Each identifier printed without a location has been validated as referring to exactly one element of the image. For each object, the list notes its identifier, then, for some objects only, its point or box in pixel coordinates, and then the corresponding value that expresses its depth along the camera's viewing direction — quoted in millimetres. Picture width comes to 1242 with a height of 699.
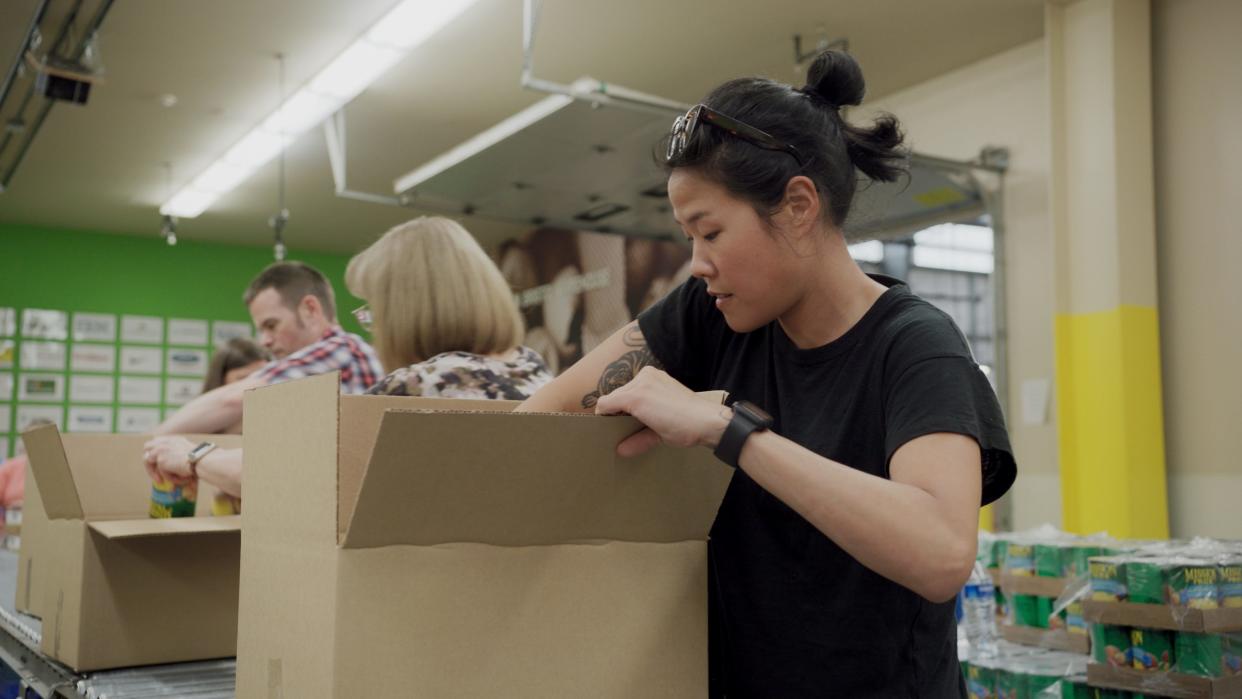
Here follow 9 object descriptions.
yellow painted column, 4301
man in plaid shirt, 2658
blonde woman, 2012
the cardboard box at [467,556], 943
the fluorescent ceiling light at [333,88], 4645
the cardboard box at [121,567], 1685
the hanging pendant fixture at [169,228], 8688
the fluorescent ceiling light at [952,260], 5273
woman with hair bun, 1021
